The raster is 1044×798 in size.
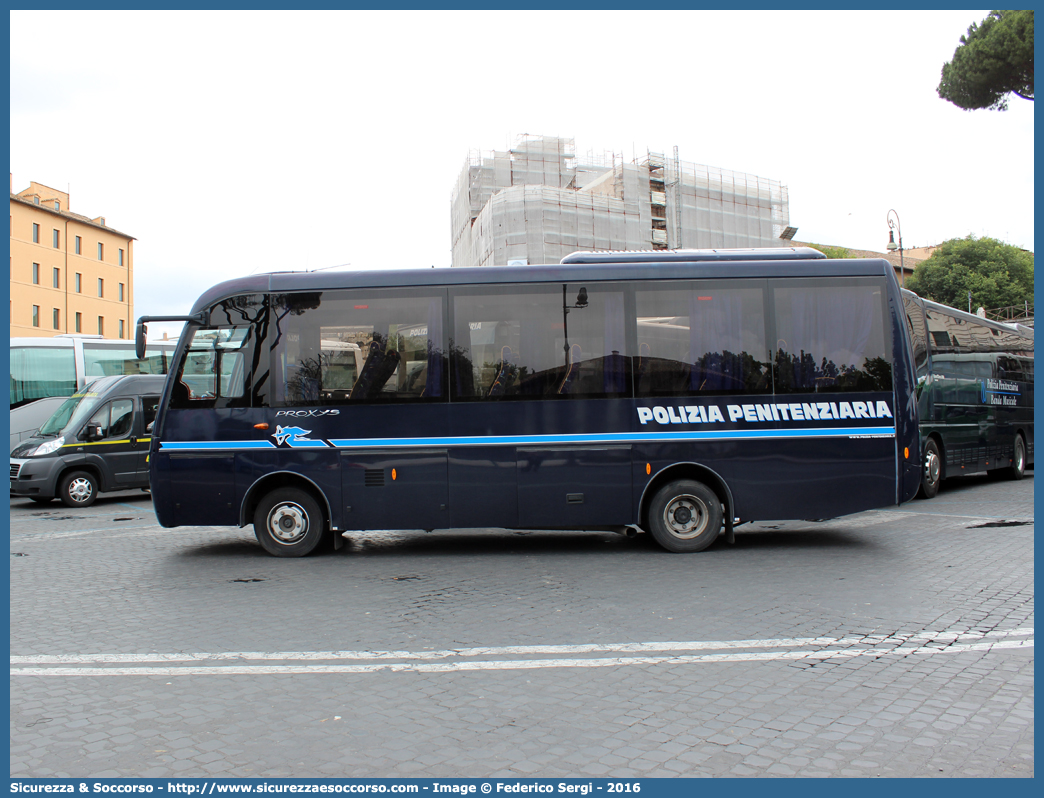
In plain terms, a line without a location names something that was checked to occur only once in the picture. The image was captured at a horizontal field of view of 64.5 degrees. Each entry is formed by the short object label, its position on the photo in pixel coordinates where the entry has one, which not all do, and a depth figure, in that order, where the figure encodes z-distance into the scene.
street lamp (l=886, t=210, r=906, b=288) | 31.19
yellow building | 64.31
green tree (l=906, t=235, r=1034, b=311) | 62.91
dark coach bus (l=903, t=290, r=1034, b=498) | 15.18
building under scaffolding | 50.09
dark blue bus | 9.56
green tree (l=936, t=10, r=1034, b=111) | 29.78
